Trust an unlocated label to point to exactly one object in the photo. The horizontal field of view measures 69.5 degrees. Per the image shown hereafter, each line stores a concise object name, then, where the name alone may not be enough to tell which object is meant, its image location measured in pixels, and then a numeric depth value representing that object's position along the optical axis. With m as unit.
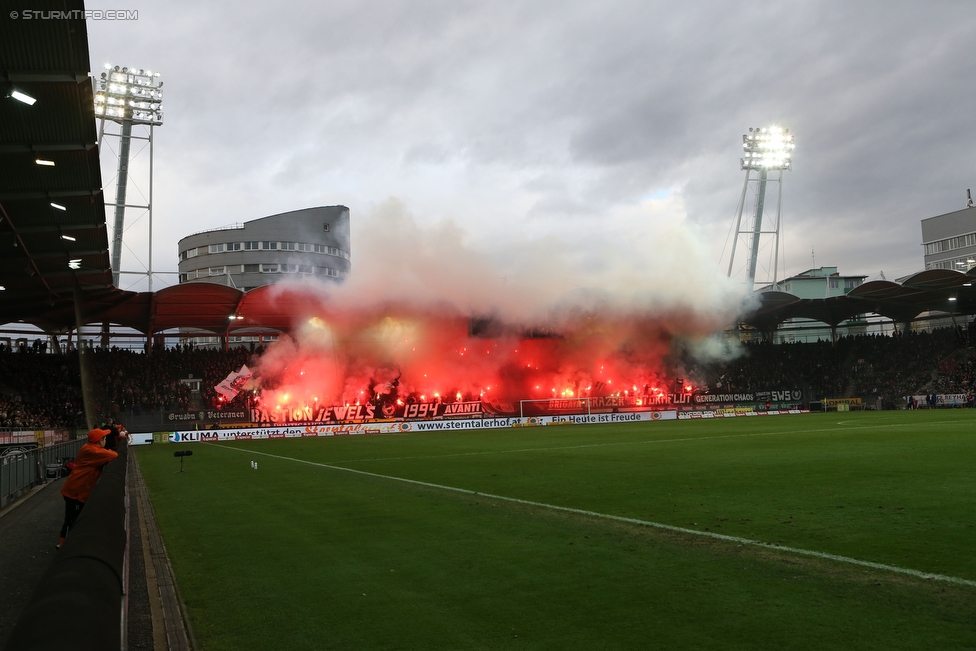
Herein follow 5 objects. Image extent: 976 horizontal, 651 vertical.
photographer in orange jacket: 10.00
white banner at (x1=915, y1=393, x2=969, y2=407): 53.59
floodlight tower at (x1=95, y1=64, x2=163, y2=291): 50.00
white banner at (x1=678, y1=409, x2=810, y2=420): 54.94
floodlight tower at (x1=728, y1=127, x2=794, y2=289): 62.50
